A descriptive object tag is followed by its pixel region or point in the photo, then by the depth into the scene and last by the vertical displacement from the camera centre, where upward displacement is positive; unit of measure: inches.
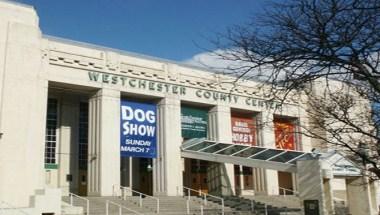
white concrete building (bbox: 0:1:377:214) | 1059.3 +159.3
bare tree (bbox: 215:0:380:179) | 259.6 +71.1
